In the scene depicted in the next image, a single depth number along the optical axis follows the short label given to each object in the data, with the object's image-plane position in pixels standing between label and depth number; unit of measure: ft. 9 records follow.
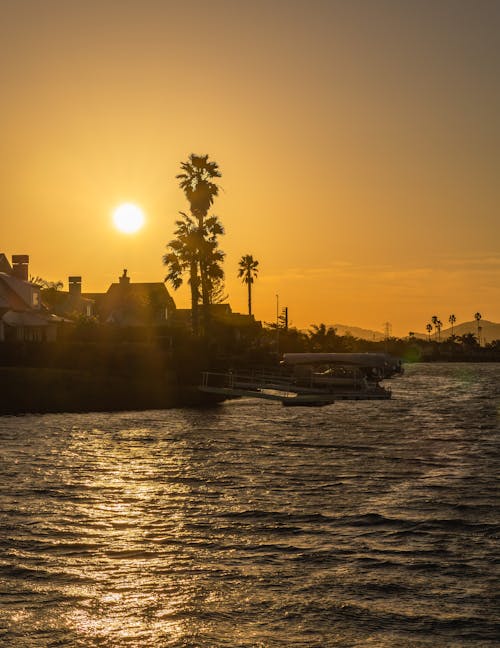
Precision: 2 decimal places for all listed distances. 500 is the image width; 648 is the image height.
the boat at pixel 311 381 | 243.19
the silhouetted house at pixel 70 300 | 395.34
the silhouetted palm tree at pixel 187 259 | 270.26
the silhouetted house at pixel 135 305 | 388.57
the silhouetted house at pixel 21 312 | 274.98
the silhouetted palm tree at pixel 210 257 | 270.05
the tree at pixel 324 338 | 556.10
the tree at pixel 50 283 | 428.15
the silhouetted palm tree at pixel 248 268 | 569.64
